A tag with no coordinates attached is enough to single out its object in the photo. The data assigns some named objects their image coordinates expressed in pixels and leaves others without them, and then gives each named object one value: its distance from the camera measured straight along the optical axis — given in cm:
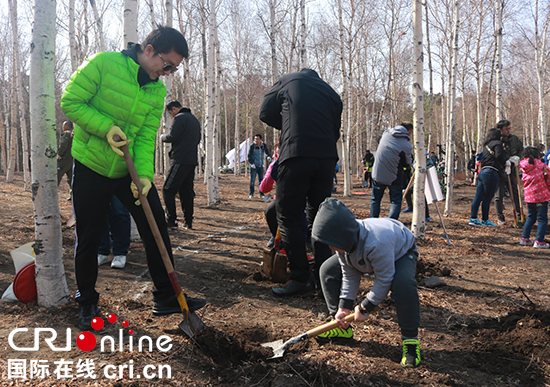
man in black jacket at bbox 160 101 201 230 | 634
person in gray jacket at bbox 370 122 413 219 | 618
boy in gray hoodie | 232
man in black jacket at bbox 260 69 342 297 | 343
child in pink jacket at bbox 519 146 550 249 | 606
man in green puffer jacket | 260
